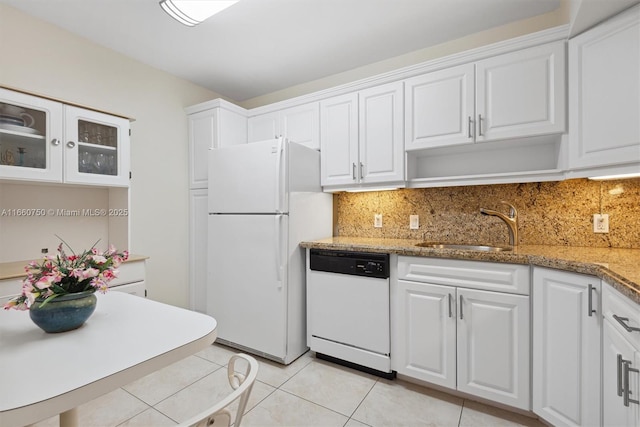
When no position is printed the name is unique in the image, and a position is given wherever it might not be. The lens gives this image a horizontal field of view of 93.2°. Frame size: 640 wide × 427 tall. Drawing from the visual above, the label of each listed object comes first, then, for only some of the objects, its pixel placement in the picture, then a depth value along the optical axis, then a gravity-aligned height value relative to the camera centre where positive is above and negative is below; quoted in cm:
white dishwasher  213 -74
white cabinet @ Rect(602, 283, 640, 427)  104 -57
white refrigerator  236 -25
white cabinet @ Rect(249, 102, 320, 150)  276 +82
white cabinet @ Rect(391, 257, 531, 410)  171 -71
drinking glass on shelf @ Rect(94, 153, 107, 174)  230 +36
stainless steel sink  224 -28
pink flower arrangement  99 -23
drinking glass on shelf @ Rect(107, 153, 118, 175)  237 +35
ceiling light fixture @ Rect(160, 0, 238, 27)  188 +128
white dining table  71 -43
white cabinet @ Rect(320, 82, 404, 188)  239 +60
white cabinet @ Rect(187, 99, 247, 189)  299 +80
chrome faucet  215 -9
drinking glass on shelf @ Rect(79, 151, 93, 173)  220 +35
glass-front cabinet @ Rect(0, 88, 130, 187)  189 +47
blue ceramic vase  101 -35
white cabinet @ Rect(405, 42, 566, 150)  187 +75
